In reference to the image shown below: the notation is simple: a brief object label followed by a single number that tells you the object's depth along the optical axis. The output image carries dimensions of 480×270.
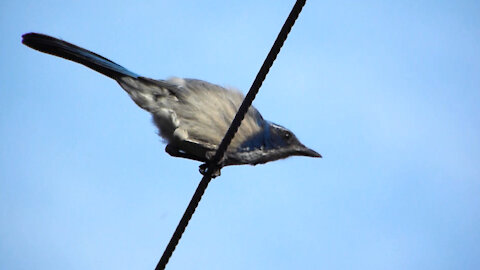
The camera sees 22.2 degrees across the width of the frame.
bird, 10.09
